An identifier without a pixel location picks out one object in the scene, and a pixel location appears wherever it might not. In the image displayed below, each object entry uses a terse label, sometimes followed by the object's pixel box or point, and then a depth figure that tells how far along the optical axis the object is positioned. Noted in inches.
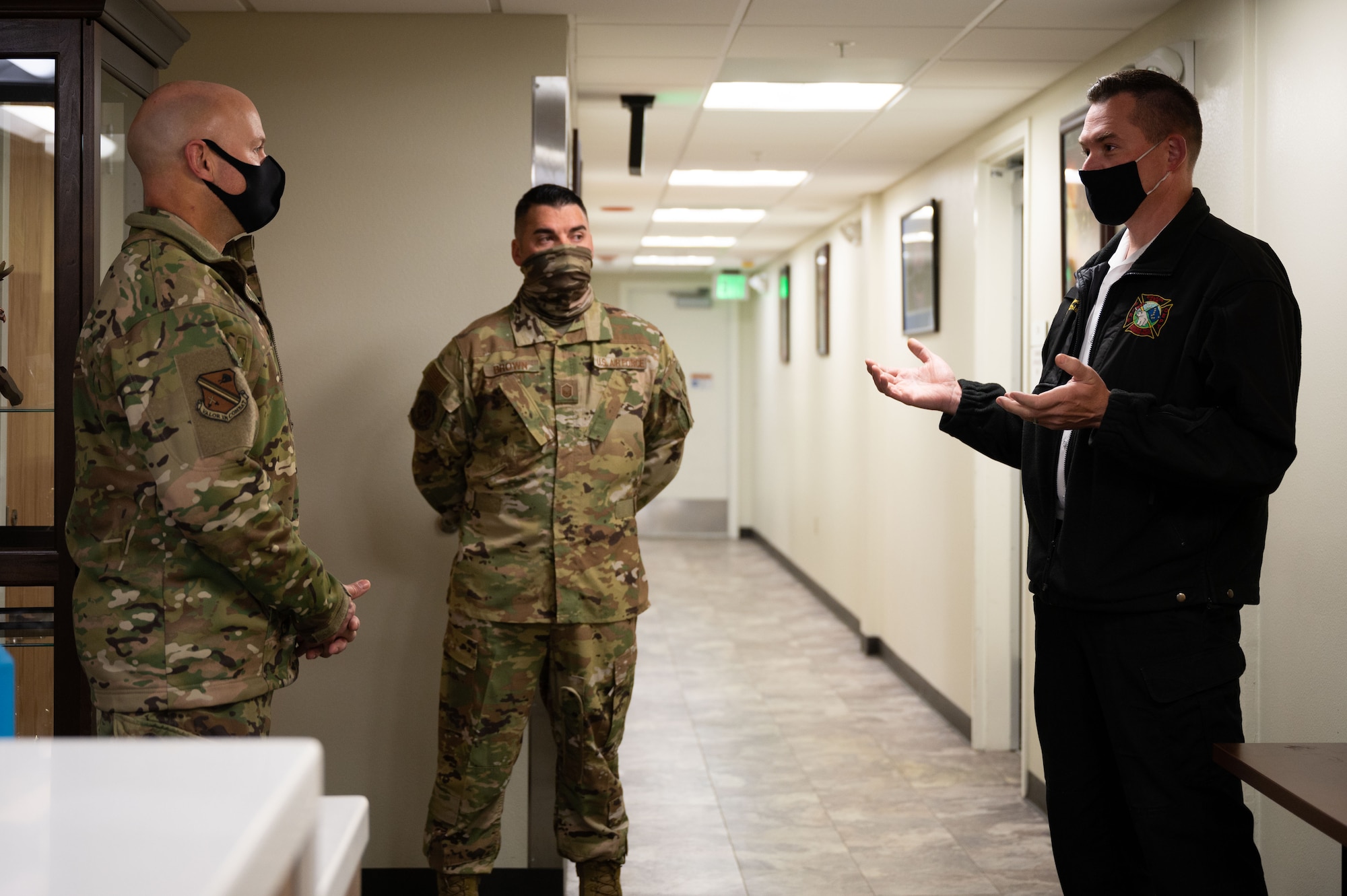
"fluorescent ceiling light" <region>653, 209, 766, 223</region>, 266.4
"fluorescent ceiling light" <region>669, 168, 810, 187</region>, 214.2
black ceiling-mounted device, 152.2
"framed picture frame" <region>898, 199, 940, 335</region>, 191.2
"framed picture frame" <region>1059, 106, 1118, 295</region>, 126.0
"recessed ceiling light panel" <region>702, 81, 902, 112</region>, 147.4
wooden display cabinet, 77.8
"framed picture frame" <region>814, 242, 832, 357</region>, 288.7
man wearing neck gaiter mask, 97.0
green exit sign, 399.5
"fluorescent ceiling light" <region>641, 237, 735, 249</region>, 324.2
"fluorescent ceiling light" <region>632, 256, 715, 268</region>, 378.9
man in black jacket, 67.2
